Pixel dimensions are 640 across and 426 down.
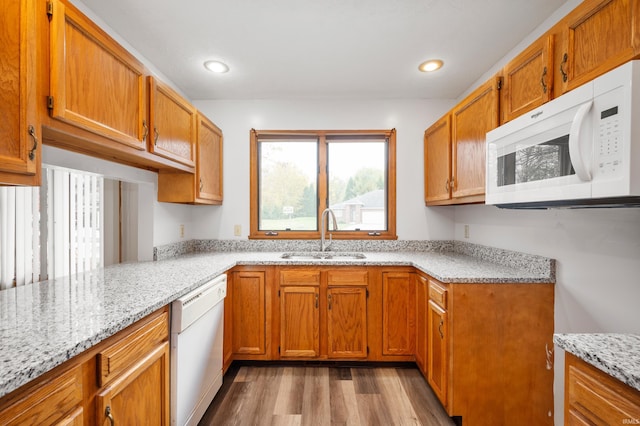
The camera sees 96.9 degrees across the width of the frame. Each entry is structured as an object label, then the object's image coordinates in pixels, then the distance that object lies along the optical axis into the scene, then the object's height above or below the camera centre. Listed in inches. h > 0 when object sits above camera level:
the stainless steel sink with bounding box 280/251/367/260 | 106.6 -17.1
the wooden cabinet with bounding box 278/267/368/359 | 91.0 -31.0
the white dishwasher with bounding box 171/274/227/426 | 54.8 -31.3
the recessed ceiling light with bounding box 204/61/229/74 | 86.9 +45.0
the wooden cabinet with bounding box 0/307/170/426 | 28.6 -22.2
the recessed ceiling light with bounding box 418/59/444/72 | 85.9 +45.5
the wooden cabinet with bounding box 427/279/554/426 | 64.3 -32.6
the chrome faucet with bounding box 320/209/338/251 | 107.7 -5.9
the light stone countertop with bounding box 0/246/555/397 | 30.9 -15.4
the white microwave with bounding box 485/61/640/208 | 35.2 +9.5
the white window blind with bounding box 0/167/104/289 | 54.7 -4.1
